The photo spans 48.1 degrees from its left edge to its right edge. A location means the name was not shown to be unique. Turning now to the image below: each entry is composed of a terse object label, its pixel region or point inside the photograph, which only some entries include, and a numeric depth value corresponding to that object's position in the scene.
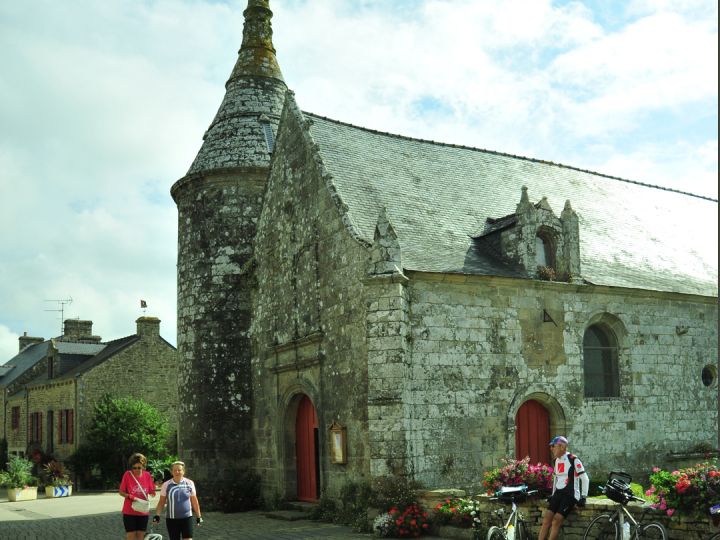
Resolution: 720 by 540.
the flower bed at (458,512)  10.50
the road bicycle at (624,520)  8.29
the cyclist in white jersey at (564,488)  8.47
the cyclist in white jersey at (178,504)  8.50
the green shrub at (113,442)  27.11
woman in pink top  8.77
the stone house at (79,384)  28.47
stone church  12.46
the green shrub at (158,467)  25.06
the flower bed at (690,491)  8.18
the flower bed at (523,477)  10.17
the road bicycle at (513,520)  8.95
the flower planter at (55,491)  23.89
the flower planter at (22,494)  22.72
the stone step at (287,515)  13.77
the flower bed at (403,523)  10.90
